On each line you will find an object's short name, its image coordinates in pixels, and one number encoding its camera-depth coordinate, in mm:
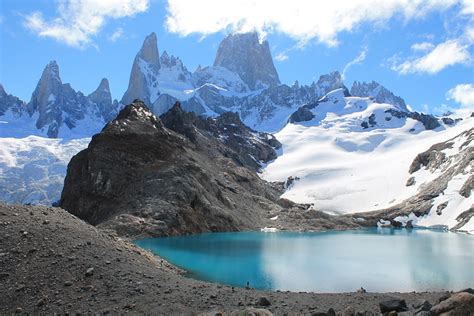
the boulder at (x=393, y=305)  22750
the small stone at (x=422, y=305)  21672
